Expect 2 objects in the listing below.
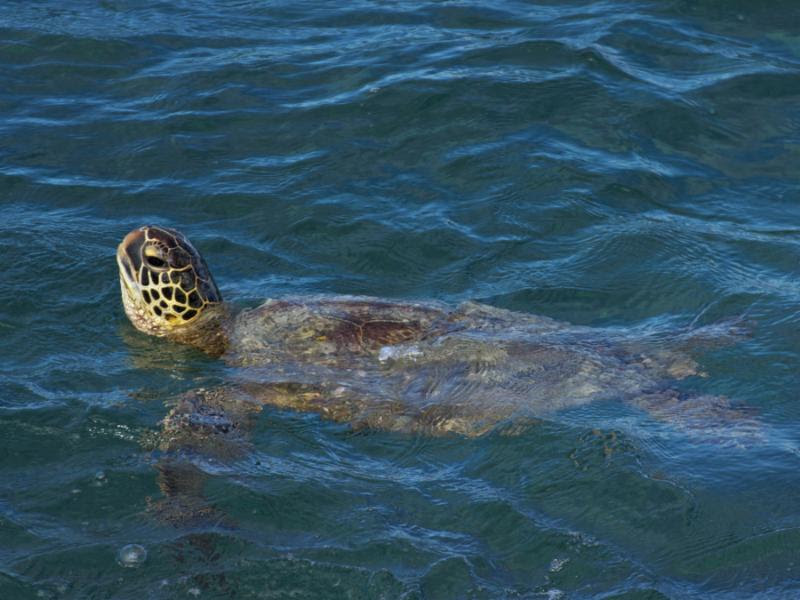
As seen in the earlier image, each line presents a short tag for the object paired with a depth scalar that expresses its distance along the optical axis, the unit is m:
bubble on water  9.72
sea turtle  11.77
